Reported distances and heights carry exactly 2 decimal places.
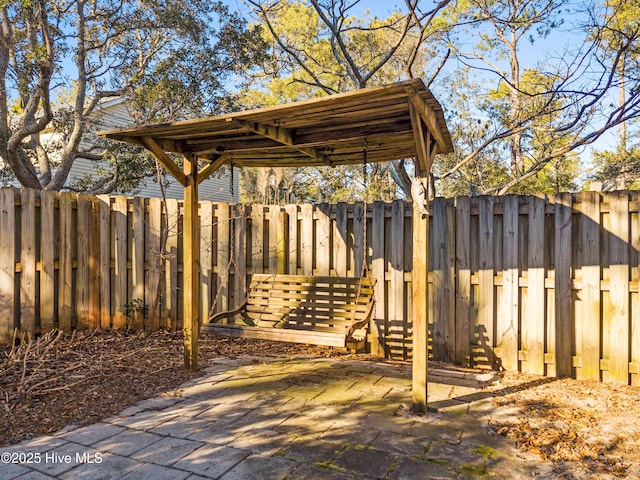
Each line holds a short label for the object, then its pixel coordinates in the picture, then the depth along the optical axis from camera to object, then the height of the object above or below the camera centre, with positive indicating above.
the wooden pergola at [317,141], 2.99 +0.89
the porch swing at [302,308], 4.09 -0.70
